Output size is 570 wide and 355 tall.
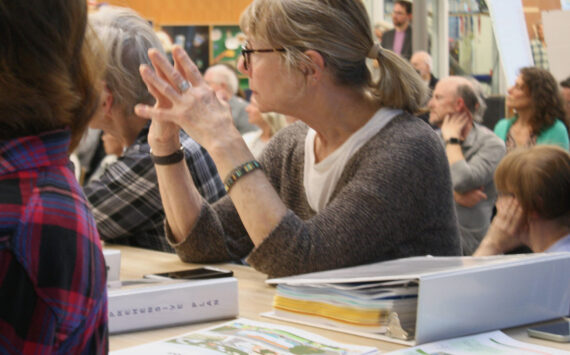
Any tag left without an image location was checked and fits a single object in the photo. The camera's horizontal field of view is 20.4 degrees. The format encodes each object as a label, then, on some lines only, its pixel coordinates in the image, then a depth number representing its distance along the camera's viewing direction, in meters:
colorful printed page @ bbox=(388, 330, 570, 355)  1.93
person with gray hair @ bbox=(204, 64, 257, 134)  6.99
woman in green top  4.56
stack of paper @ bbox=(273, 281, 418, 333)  1.99
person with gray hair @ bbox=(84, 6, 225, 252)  2.68
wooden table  1.99
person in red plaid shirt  1.48
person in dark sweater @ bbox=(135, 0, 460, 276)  2.23
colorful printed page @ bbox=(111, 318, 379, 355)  1.92
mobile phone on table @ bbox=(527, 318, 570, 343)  1.99
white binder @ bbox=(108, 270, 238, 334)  2.02
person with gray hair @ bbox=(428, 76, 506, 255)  4.43
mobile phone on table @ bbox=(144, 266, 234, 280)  2.13
